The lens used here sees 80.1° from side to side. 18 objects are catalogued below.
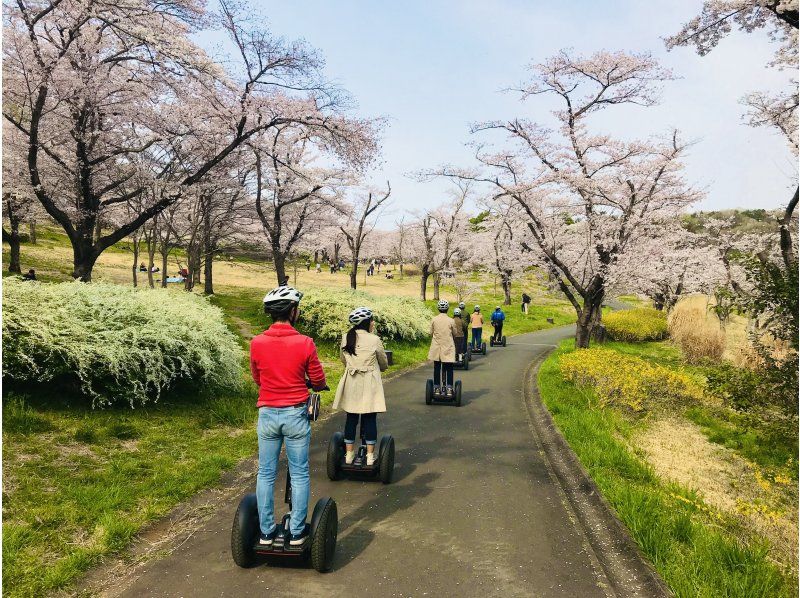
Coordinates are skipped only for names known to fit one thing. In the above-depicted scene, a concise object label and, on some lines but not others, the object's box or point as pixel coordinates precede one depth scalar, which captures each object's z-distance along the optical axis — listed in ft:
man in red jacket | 12.13
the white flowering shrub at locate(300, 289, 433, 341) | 51.78
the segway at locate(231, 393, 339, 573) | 12.18
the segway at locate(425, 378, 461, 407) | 32.63
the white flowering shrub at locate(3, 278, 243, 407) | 20.77
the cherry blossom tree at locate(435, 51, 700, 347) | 49.19
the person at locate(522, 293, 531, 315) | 131.13
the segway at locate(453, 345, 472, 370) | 49.49
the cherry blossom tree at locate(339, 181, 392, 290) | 106.22
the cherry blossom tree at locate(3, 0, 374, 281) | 34.22
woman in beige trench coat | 18.01
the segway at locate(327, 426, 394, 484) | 18.48
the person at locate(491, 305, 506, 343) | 71.46
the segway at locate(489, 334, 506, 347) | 72.95
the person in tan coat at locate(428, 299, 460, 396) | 31.99
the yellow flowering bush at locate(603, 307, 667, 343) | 86.28
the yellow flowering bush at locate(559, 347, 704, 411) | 34.24
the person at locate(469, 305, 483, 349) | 56.90
